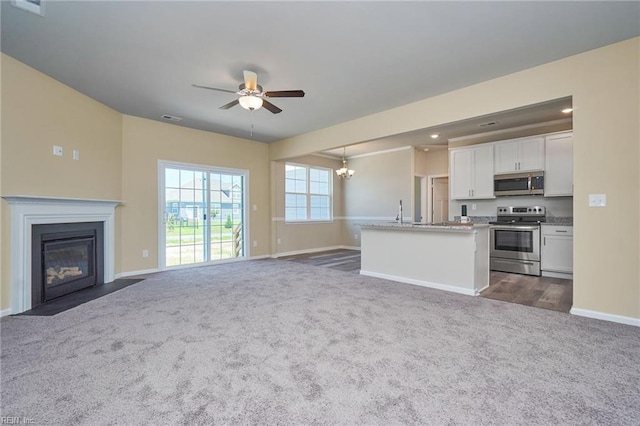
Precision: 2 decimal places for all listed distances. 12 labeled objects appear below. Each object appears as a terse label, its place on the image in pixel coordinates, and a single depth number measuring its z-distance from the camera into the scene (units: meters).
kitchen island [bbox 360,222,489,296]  3.93
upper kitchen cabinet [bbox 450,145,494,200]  5.80
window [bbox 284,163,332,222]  7.76
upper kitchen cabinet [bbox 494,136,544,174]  5.23
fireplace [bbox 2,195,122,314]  3.21
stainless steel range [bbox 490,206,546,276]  5.11
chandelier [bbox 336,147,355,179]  7.87
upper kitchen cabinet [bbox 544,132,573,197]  4.95
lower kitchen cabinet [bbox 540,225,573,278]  4.77
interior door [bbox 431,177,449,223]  8.05
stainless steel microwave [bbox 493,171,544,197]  5.18
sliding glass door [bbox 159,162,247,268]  5.56
